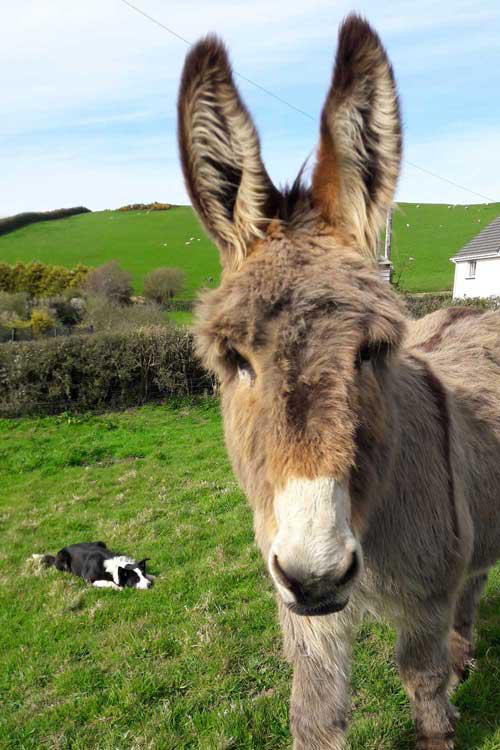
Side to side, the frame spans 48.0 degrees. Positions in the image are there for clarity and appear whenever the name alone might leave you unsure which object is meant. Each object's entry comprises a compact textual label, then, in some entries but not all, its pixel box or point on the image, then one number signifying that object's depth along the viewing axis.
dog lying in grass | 5.55
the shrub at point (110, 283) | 32.61
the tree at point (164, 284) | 37.90
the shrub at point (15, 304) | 28.33
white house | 35.31
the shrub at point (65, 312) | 29.66
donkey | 1.76
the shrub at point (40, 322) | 24.48
